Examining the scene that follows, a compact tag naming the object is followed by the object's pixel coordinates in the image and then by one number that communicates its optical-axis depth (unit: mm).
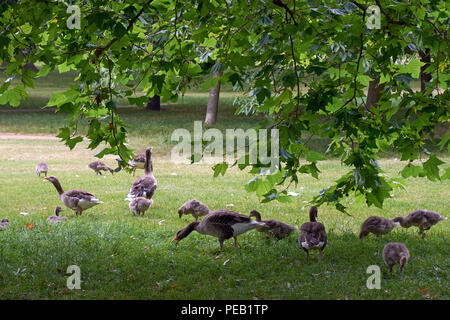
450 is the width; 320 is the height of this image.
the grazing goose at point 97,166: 17719
